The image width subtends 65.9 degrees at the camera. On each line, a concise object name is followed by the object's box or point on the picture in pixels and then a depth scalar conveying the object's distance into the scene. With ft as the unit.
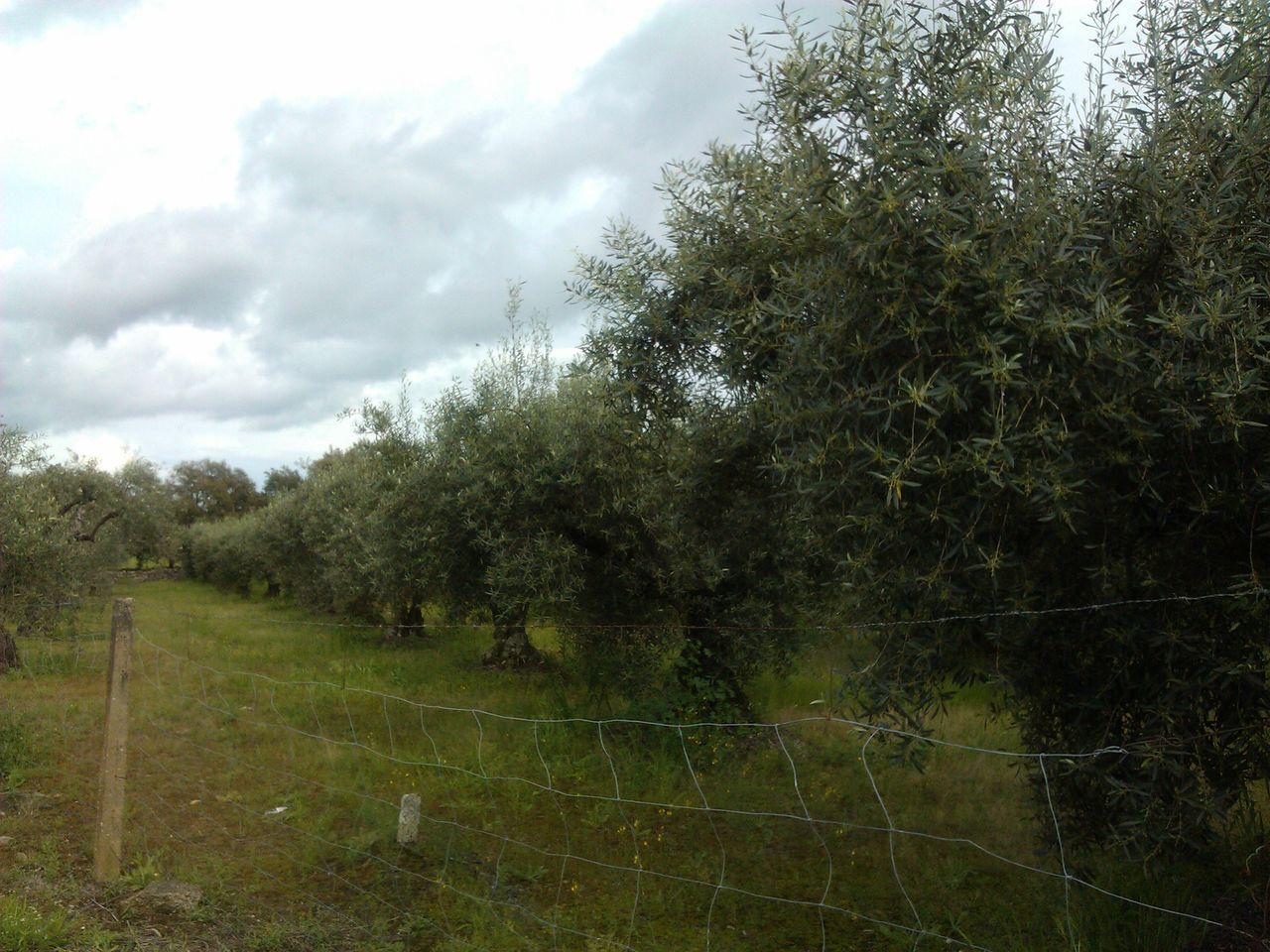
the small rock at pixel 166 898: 21.62
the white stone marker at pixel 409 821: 26.05
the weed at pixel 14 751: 32.24
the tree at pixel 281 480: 288.92
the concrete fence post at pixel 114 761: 22.99
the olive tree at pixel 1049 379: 14.51
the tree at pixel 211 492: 306.14
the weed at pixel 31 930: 19.03
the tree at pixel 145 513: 117.91
